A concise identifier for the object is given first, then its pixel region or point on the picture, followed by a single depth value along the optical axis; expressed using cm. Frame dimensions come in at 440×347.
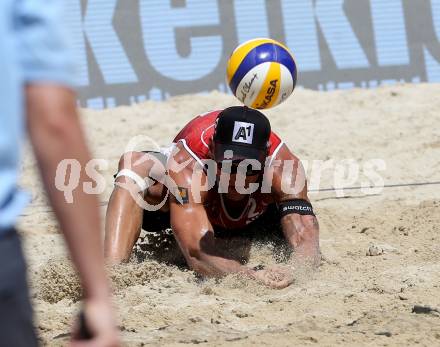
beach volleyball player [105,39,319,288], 1005
